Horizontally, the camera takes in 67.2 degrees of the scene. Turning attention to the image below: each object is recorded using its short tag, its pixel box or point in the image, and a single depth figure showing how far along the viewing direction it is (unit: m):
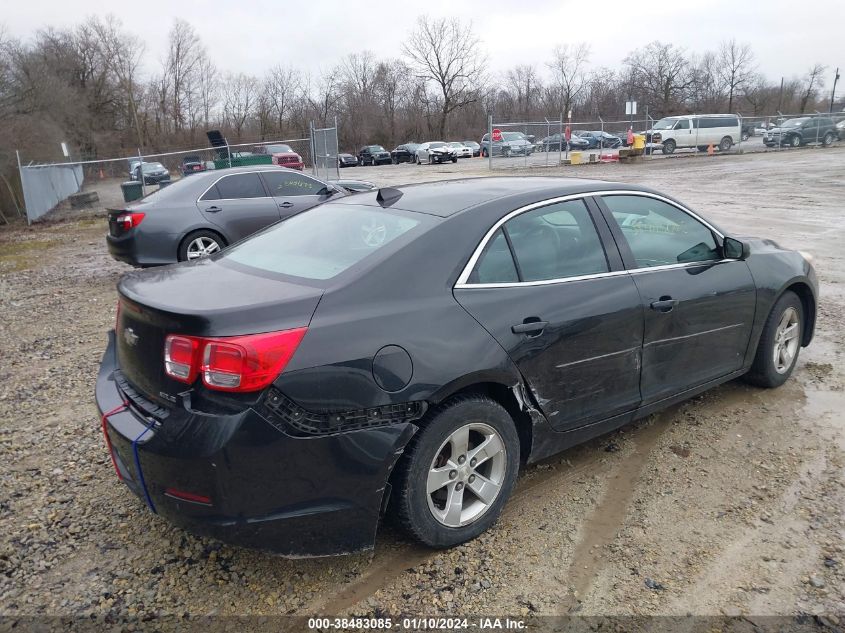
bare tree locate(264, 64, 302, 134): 63.11
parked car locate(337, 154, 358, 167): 43.43
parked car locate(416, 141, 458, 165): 40.59
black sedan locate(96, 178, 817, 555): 2.40
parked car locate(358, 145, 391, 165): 45.72
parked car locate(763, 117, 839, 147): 37.00
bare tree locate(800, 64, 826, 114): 70.59
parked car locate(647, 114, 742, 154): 34.47
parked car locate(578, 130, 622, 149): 46.38
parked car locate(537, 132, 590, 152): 37.58
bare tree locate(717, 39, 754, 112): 79.12
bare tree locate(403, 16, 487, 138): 65.62
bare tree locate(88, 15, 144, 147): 54.80
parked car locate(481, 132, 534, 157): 36.79
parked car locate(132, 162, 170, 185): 21.97
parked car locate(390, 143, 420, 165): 44.97
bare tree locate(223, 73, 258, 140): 60.46
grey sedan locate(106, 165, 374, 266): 8.45
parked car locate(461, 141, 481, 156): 48.03
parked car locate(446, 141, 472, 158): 43.56
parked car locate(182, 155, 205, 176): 20.22
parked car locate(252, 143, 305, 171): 24.76
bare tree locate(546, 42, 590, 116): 81.04
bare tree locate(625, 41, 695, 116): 70.19
